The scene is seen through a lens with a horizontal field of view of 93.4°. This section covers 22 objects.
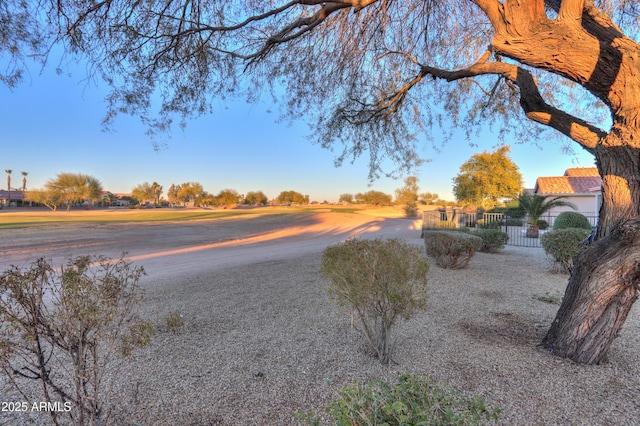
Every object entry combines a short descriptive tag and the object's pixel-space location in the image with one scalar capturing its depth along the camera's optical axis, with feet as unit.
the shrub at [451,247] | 25.32
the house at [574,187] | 87.25
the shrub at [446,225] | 53.30
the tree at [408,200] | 155.95
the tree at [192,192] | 290.15
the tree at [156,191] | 284.33
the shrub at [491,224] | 59.31
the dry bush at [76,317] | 5.64
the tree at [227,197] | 280.92
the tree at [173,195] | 301.08
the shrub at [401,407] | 4.08
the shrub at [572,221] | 46.03
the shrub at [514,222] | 86.76
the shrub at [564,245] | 23.81
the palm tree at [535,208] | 63.26
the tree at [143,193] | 266.16
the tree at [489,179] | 95.61
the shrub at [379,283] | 10.23
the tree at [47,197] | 159.53
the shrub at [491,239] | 37.70
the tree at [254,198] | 300.61
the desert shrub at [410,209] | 153.46
